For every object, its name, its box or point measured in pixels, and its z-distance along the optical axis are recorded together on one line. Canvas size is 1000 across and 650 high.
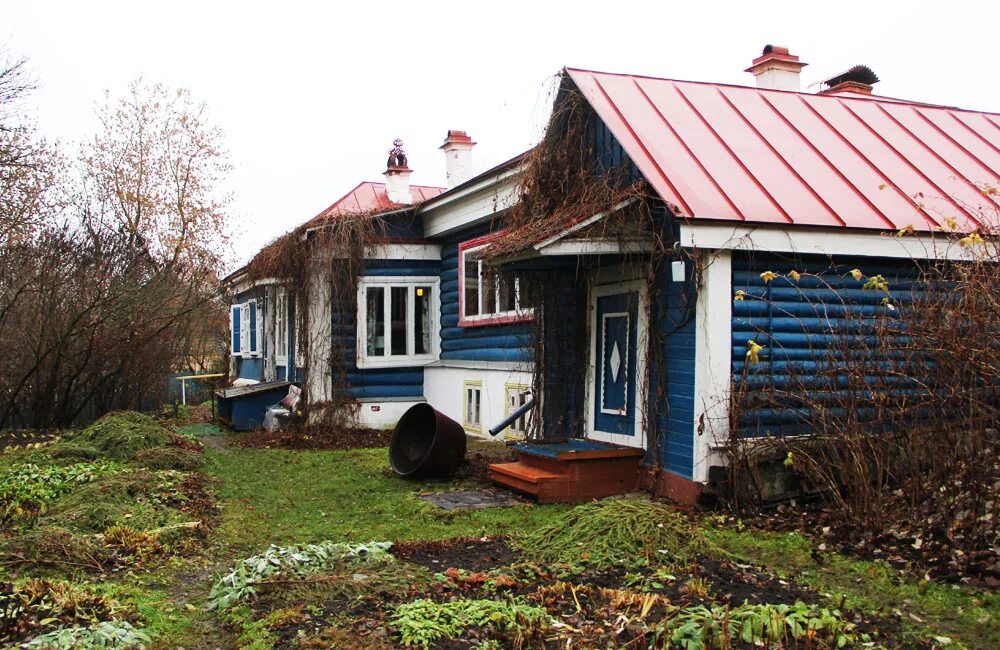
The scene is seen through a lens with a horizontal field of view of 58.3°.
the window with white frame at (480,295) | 13.51
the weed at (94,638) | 4.57
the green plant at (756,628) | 4.40
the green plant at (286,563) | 5.57
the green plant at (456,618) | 4.74
